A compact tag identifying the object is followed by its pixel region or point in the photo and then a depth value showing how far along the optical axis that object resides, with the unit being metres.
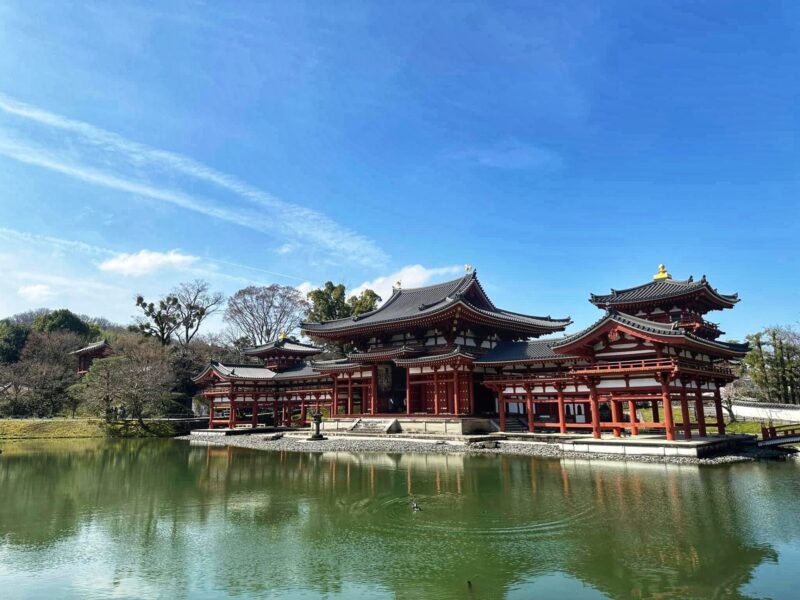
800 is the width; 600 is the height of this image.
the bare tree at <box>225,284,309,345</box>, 57.47
